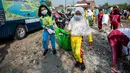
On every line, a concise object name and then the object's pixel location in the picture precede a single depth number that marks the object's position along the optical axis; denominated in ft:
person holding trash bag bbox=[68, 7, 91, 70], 8.01
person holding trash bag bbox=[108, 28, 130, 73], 8.17
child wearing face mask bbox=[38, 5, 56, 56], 8.90
